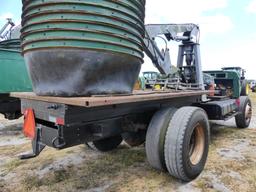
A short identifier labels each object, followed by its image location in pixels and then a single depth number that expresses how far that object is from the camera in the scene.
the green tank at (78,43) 1.95
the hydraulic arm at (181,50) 4.02
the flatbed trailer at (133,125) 1.93
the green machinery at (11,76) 4.21
